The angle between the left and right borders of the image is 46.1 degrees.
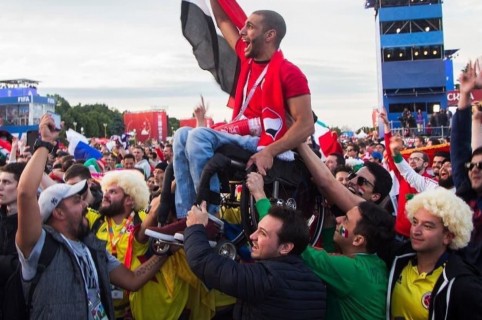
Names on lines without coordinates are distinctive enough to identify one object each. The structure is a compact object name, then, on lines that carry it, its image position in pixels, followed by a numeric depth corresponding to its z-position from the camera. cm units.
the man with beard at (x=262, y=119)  357
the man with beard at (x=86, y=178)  548
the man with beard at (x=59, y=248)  322
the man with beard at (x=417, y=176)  628
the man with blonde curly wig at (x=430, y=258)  328
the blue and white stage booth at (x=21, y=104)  8012
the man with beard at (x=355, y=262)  338
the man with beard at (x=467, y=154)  403
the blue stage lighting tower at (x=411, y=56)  4459
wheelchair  350
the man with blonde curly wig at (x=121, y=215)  460
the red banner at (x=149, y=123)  4366
